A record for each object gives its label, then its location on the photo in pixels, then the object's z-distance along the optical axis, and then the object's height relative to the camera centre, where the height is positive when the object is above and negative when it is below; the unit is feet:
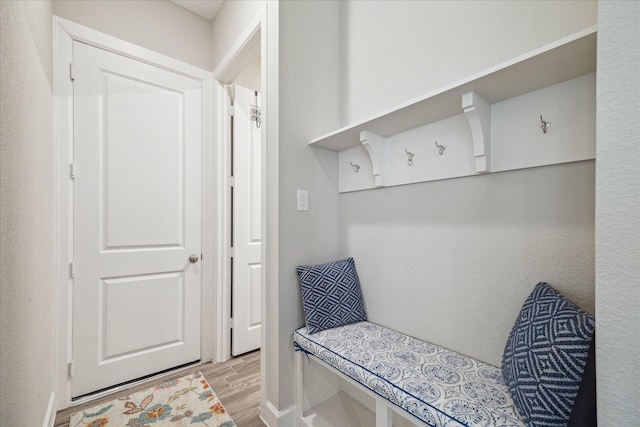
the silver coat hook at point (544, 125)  3.12 +0.97
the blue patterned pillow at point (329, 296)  4.63 -1.45
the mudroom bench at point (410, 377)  2.70 -1.94
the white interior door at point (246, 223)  7.38 -0.33
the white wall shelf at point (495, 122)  2.80 +1.19
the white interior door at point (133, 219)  5.73 -0.19
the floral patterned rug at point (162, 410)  4.93 -3.73
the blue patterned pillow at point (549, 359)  2.24 -1.27
